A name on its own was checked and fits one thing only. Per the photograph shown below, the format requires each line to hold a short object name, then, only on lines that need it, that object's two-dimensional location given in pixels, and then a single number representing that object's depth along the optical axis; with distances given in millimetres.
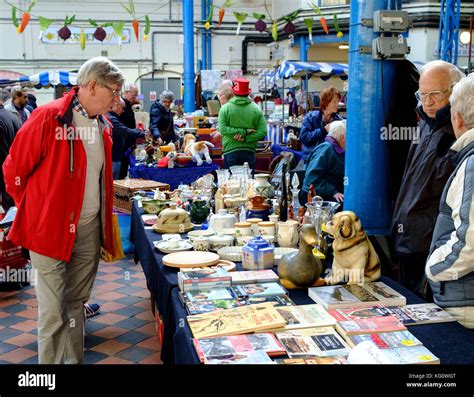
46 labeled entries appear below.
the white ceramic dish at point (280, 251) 2572
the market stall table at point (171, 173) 6047
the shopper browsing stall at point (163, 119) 7914
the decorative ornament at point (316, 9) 14381
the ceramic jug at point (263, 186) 3580
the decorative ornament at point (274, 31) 14270
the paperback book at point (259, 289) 2154
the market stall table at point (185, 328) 1696
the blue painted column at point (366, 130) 2773
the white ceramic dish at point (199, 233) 2920
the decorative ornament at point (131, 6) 17391
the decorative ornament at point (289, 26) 14450
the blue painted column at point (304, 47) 16891
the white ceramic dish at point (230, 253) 2650
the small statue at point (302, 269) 2217
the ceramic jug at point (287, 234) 2803
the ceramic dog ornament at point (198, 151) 6316
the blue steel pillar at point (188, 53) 12796
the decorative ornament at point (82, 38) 14106
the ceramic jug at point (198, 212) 3490
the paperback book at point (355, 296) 2021
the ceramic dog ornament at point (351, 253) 2203
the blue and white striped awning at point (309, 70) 10898
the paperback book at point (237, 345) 1658
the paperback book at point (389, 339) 1694
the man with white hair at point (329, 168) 3883
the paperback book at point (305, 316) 1856
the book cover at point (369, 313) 1910
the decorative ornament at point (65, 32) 13148
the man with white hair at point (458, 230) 1832
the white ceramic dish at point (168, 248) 2773
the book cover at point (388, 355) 1536
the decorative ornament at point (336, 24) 13900
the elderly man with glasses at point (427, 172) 2531
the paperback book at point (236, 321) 1800
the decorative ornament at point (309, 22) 13938
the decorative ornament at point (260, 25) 14866
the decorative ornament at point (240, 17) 13758
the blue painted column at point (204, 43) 19408
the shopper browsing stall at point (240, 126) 6188
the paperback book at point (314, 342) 1666
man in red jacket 2559
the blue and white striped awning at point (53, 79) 12586
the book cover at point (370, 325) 1785
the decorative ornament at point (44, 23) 11750
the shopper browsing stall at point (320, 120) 5543
